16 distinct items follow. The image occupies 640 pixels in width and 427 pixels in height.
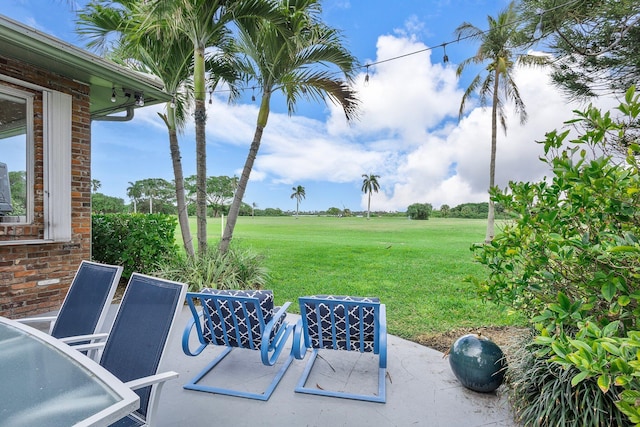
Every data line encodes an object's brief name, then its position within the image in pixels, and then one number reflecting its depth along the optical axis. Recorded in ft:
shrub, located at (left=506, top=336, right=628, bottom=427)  6.16
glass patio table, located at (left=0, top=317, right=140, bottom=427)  4.00
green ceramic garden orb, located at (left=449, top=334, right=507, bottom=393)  8.52
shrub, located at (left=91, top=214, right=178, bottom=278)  19.84
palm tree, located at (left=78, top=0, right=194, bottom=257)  20.52
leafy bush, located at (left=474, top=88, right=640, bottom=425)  4.20
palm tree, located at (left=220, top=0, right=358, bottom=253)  19.62
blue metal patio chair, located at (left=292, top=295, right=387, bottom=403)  8.66
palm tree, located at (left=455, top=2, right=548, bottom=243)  43.37
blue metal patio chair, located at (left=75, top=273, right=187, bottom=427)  5.58
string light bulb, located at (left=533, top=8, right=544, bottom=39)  11.02
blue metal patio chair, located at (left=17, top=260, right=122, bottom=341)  7.73
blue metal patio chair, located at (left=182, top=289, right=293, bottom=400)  8.67
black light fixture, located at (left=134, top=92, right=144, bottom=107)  16.25
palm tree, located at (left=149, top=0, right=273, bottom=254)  16.92
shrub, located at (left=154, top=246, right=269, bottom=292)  18.04
